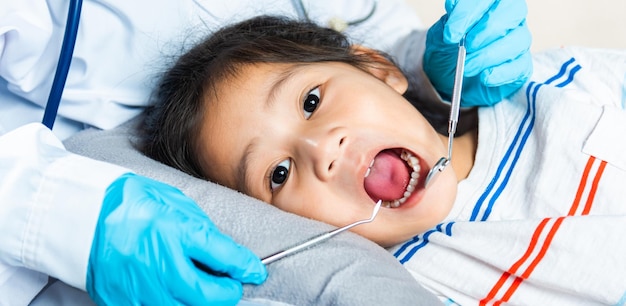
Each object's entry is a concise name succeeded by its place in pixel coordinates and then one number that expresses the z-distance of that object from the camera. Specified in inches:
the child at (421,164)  43.7
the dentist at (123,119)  35.1
